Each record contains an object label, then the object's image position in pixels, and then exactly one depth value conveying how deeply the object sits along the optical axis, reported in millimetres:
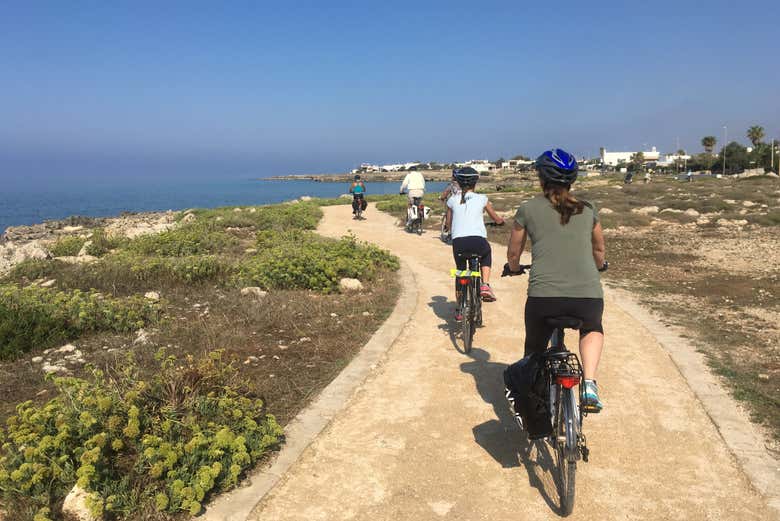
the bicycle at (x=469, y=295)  6547
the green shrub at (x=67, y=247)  15475
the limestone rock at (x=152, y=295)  8727
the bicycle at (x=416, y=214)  17422
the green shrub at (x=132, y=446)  3539
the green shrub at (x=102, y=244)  14664
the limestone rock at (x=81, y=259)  12188
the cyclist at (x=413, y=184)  16781
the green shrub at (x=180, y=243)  13586
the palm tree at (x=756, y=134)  92850
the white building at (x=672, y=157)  125106
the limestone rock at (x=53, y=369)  6032
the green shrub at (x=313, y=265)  9688
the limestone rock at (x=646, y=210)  21828
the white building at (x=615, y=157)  167250
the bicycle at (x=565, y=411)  3473
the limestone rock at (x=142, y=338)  6862
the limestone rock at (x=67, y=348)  6727
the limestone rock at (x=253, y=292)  9148
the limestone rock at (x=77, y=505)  3441
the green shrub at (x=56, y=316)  6953
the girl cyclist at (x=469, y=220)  6682
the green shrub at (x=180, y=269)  10109
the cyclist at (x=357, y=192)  20641
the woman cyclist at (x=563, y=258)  3633
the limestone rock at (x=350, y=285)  9562
